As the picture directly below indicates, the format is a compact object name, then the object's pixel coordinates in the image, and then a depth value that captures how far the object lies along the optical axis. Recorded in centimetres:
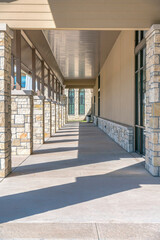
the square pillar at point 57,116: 2097
